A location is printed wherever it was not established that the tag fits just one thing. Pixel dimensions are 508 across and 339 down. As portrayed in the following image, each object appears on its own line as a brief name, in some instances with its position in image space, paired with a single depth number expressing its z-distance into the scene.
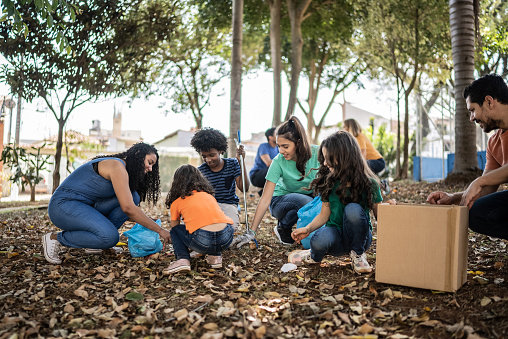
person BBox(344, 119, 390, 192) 6.60
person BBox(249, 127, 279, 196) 6.33
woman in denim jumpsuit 3.51
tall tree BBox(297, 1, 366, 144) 14.20
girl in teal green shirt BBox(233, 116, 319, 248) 4.04
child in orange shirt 3.36
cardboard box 2.53
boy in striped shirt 4.25
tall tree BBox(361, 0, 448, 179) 11.44
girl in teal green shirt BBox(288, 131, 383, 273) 3.14
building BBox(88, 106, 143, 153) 35.66
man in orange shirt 2.85
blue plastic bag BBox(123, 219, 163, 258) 3.79
